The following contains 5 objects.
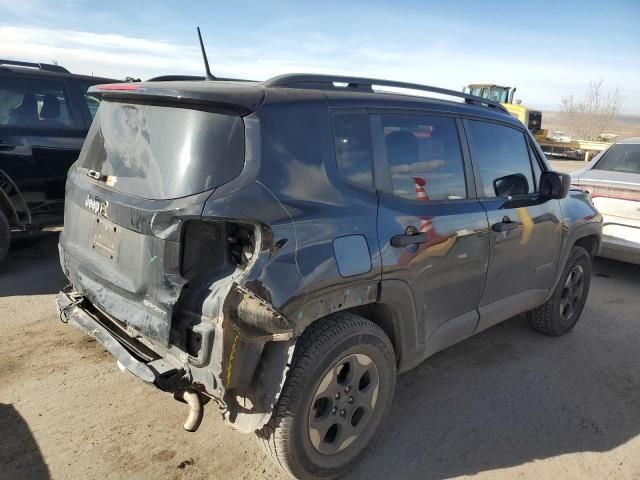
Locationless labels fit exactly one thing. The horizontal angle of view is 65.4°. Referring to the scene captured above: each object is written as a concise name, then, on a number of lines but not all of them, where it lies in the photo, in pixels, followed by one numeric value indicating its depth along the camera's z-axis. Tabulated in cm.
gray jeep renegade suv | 210
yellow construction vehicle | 2439
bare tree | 3981
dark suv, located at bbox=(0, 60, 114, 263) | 510
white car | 562
